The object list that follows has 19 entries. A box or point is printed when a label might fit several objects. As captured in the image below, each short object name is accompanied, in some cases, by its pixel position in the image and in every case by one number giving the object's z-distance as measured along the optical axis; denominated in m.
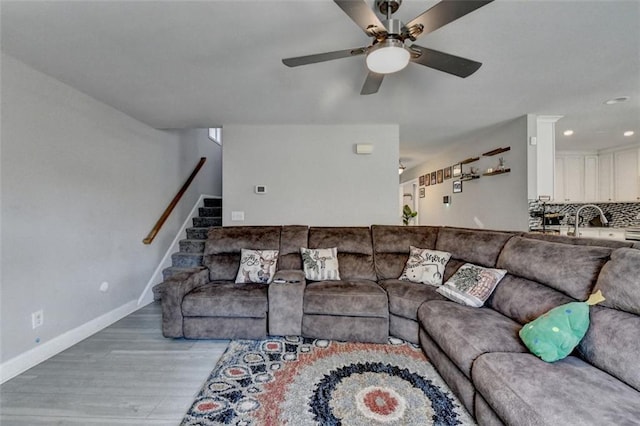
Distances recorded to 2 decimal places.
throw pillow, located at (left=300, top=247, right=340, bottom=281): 2.81
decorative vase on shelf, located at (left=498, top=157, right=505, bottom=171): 3.96
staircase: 3.93
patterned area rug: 1.54
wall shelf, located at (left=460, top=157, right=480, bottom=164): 4.64
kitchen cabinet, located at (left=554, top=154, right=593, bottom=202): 5.79
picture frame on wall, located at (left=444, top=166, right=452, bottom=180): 5.71
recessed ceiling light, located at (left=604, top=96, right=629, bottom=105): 2.97
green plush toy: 1.36
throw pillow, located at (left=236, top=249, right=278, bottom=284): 2.79
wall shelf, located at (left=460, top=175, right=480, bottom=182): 4.65
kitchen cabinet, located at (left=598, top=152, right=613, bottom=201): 5.57
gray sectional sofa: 1.18
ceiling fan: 1.28
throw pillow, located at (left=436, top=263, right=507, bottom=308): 2.13
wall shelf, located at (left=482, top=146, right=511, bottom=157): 3.86
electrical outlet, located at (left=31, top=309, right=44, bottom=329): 2.17
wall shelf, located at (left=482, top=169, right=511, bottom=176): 3.86
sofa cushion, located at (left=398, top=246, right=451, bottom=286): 2.65
